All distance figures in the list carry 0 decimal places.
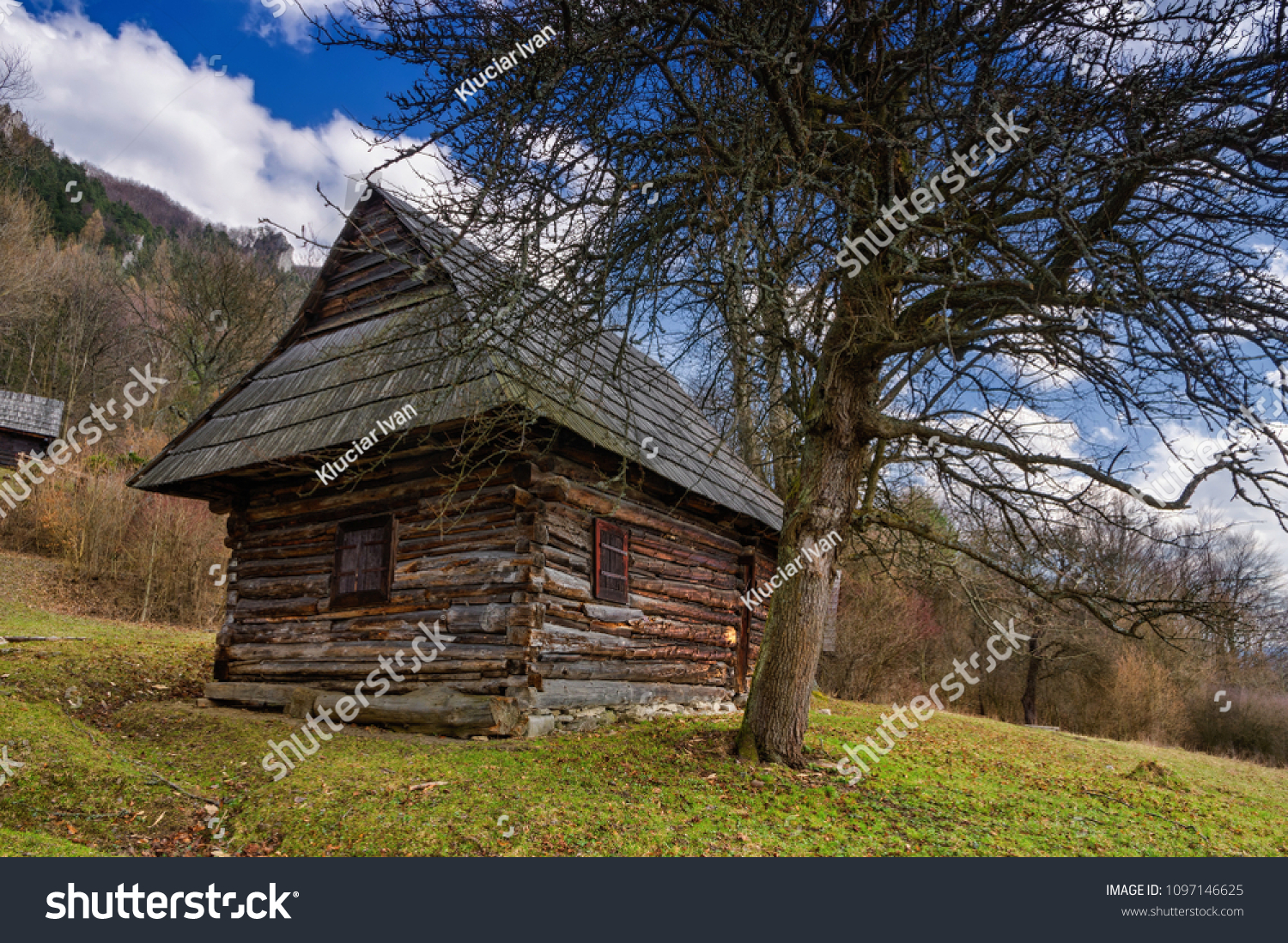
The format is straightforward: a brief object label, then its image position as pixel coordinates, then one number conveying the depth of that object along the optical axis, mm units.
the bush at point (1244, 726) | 19953
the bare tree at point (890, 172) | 4605
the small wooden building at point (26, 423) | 24688
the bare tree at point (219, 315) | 23562
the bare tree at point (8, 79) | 18656
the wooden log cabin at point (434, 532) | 7801
